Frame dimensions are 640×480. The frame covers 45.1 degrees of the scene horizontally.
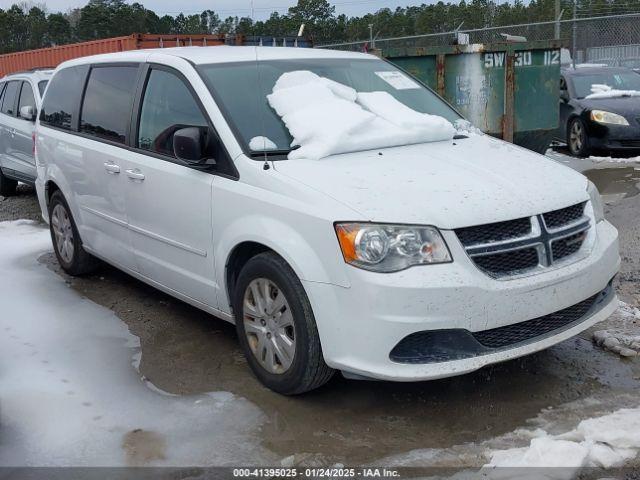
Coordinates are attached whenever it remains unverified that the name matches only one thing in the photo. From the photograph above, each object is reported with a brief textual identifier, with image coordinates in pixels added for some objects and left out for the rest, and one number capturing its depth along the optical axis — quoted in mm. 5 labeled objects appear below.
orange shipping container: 11828
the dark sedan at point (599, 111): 11352
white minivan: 3375
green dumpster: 9047
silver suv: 9250
